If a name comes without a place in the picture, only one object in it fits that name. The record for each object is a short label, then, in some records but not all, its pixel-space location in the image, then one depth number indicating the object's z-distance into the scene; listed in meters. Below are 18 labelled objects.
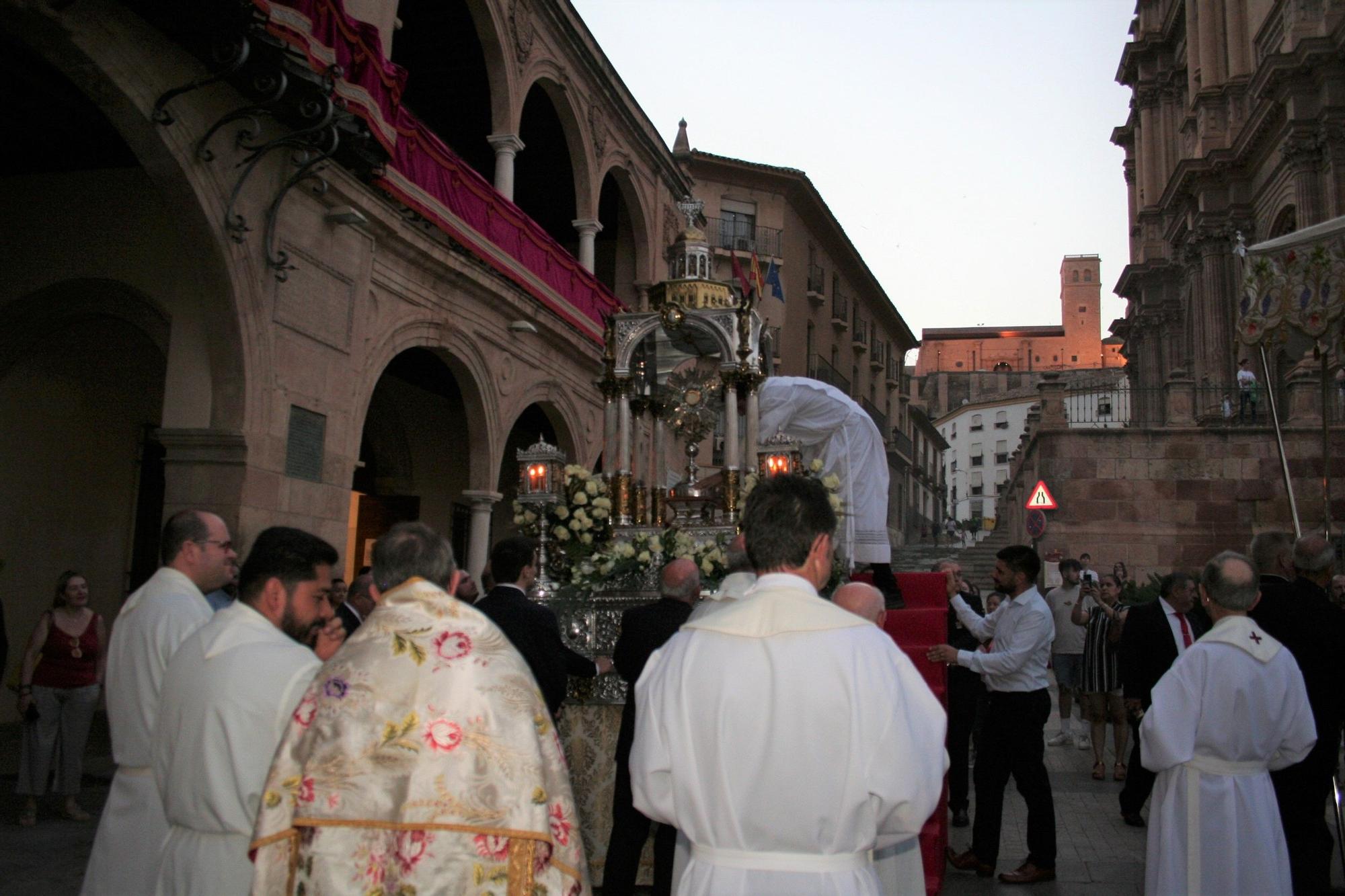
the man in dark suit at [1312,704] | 5.34
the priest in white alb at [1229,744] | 4.38
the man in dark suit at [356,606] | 6.24
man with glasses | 3.64
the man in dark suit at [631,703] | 5.00
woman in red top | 7.55
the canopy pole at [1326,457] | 7.56
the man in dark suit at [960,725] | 7.49
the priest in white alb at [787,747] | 2.67
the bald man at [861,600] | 4.23
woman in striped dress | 9.62
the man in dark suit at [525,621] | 5.23
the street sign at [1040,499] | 17.08
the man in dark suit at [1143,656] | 6.81
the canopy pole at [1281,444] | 8.31
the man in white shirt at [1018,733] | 5.99
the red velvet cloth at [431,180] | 8.52
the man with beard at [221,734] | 3.03
